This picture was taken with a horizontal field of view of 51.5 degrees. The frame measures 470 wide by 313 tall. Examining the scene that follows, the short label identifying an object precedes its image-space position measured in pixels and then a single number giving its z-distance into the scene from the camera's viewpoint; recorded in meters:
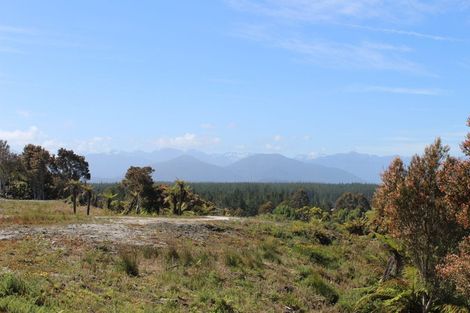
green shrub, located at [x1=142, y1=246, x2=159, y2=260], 18.80
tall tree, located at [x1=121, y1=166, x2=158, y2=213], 61.28
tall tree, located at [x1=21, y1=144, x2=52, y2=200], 83.00
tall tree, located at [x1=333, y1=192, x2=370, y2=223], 114.56
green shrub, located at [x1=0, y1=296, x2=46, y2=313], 9.67
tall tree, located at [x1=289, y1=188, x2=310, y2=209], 120.69
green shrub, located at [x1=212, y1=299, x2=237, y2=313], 13.79
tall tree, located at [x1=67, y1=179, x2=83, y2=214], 40.58
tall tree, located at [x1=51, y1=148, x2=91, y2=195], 95.69
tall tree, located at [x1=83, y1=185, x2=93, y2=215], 41.98
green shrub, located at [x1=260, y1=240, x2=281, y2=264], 22.61
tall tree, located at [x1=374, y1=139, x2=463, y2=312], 12.08
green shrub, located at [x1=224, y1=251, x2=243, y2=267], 19.84
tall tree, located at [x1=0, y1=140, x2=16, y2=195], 73.12
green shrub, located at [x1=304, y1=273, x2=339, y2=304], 18.20
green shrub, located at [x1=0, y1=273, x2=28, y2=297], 10.80
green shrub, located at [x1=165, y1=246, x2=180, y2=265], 18.38
